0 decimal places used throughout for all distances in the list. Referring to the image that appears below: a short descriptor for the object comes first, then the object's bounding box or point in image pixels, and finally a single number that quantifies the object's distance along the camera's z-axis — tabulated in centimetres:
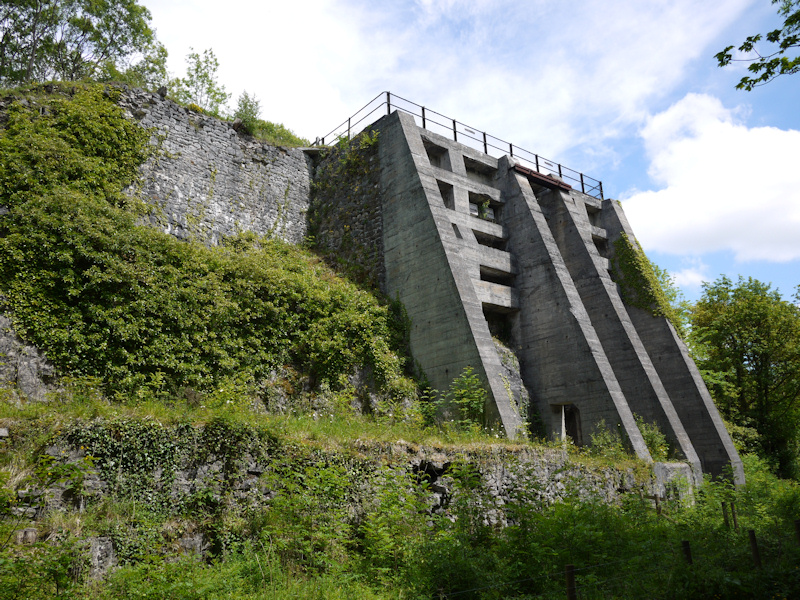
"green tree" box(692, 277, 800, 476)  2523
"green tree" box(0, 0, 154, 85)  2522
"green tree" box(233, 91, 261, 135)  1779
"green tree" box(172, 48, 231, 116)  2536
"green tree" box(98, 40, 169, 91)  2692
